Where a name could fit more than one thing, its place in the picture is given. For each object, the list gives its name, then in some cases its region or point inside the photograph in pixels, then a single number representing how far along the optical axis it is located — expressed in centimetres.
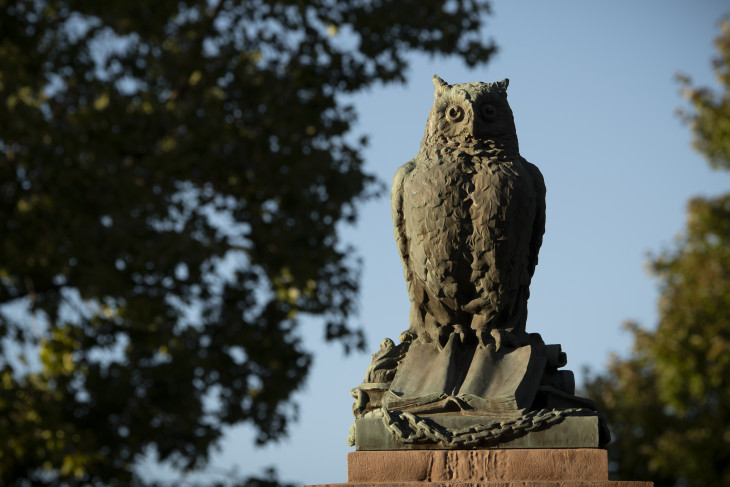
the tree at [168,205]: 2433
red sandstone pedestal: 1105
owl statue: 1153
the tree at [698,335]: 4162
